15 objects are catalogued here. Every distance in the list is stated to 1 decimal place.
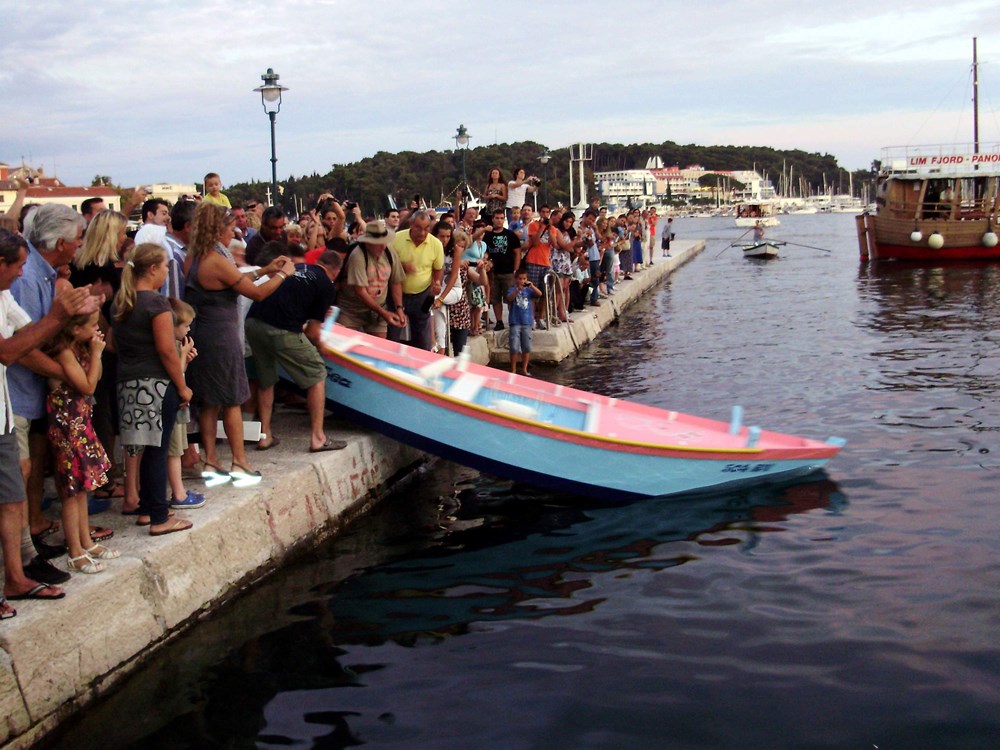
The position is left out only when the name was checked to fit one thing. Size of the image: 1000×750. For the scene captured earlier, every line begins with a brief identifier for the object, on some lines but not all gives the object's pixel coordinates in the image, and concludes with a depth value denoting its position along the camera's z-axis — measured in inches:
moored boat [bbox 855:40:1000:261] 1396.4
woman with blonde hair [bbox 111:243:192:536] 219.6
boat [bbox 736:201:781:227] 2947.8
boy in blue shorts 495.2
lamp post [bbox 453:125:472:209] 1024.9
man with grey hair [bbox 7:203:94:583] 192.7
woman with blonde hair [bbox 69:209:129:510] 230.8
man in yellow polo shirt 384.8
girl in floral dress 196.9
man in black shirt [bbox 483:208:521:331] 500.1
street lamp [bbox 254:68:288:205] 596.4
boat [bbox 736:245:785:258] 1692.9
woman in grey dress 254.4
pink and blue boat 301.6
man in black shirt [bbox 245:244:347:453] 289.9
